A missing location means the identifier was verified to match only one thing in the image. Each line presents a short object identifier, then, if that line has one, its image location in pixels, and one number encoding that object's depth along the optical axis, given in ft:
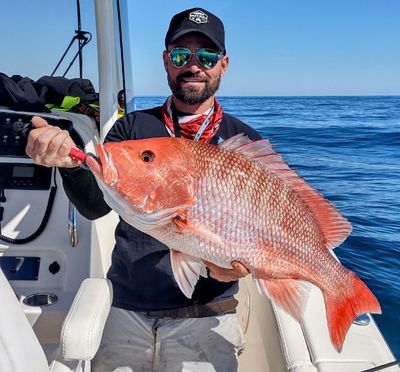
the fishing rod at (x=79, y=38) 11.82
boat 6.00
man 6.59
